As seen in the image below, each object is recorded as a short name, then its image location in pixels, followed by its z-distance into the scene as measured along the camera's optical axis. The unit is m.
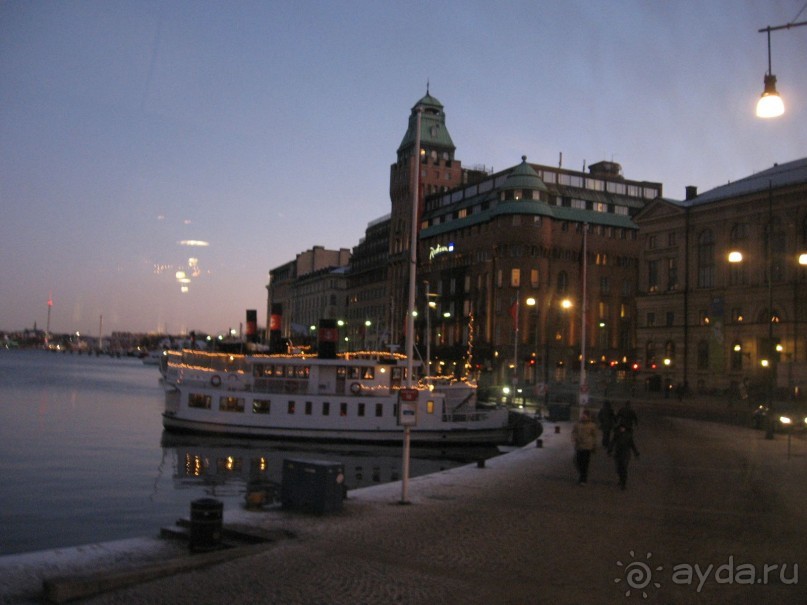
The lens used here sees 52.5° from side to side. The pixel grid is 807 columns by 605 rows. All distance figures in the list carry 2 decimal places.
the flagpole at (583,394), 45.91
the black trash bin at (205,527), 14.94
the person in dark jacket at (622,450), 21.95
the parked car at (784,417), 40.88
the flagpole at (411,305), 20.01
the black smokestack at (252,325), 68.00
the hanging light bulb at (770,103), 14.42
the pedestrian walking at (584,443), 22.61
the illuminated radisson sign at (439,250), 115.28
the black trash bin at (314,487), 17.83
